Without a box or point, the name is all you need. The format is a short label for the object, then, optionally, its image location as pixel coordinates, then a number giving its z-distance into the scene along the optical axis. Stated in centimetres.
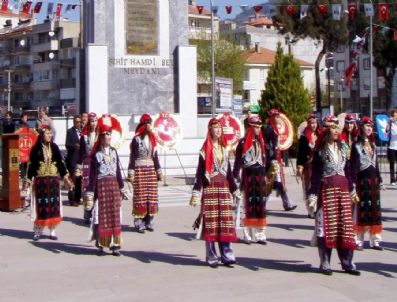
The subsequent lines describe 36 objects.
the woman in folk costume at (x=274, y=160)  1255
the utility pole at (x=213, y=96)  3196
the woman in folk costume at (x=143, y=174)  1265
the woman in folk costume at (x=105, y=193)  1050
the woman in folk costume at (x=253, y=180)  1121
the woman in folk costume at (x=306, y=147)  1373
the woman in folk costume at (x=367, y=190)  1082
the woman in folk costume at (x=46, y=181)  1190
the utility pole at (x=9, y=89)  8517
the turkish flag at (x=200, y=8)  3412
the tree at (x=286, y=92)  3036
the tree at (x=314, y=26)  4997
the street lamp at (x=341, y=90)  6550
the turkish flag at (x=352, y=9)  3025
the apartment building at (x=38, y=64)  8425
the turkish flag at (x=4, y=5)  2743
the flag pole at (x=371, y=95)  4053
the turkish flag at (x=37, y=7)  2825
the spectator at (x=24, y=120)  2095
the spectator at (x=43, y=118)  1703
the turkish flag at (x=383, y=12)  3053
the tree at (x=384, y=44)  5250
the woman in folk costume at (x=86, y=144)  1387
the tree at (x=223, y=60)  6781
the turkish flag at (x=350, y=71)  4720
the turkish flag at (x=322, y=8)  3010
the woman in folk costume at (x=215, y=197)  963
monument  2241
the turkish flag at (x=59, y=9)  2892
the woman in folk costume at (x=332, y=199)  902
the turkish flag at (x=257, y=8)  3019
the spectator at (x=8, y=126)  2190
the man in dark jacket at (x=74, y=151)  1644
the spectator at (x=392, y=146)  2005
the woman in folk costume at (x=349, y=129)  1186
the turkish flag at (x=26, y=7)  2711
